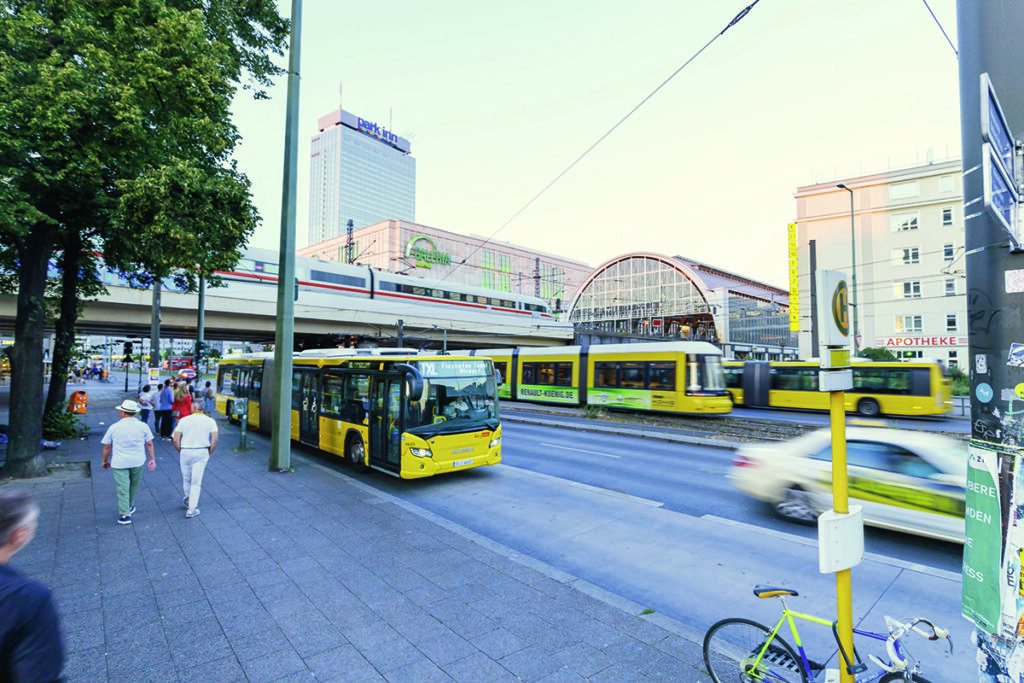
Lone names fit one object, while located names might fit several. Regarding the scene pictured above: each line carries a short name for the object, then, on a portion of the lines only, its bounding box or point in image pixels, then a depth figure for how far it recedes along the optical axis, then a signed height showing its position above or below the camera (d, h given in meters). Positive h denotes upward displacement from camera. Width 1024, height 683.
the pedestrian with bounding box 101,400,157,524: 6.95 -1.24
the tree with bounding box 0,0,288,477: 8.23 +3.92
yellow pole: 2.61 -0.70
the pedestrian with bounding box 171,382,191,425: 15.06 -1.15
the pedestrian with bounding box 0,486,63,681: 1.87 -1.01
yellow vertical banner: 33.03 +4.76
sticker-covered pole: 2.35 +0.17
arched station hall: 74.62 +8.93
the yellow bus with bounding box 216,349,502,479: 9.60 -1.00
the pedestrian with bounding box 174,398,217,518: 7.51 -1.26
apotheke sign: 41.71 +2.00
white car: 6.35 -1.54
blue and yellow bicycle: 2.74 -1.75
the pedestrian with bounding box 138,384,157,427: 15.92 -1.32
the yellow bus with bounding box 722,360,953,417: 21.30 -1.04
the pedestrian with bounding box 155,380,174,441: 15.43 -1.51
